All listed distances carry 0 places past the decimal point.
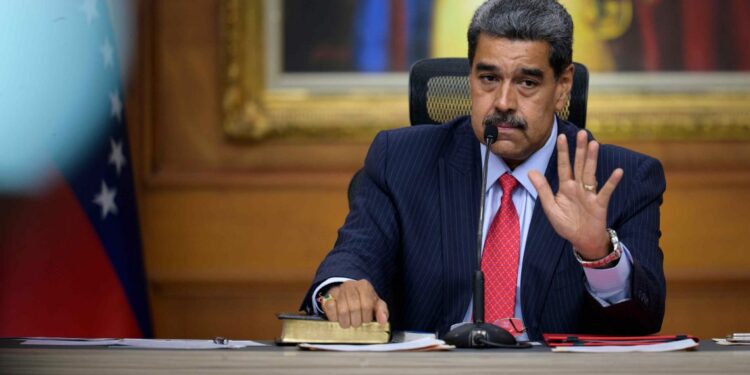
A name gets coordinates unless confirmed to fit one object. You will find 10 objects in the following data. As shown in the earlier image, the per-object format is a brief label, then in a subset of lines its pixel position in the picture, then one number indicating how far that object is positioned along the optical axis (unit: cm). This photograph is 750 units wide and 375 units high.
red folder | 644
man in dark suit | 682
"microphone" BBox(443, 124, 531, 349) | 643
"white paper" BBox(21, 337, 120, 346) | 642
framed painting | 859
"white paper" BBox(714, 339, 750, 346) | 651
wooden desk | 625
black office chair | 713
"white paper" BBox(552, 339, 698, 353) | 633
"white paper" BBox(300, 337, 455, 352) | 633
